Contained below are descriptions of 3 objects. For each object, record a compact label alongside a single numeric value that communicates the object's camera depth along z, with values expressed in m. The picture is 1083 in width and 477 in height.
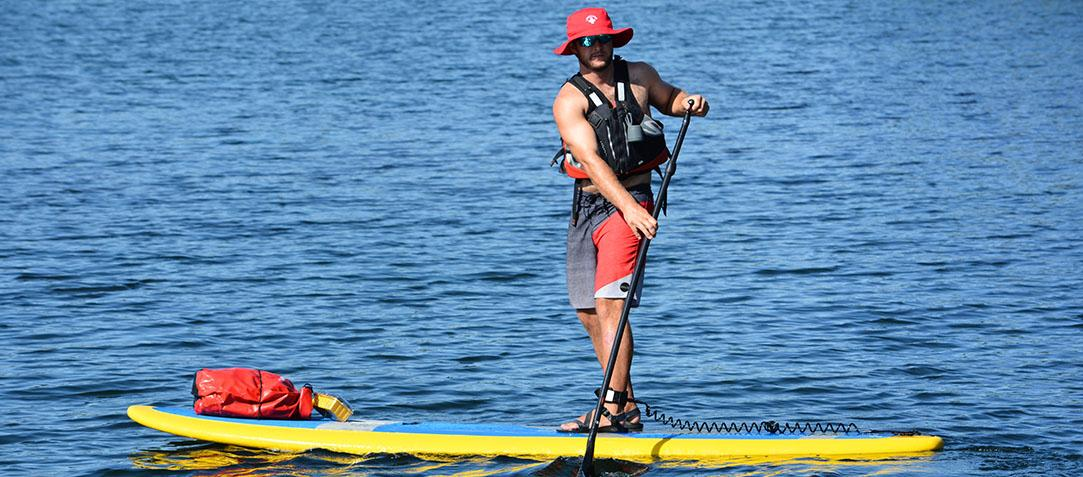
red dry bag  17.80
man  15.71
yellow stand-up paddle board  16.59
